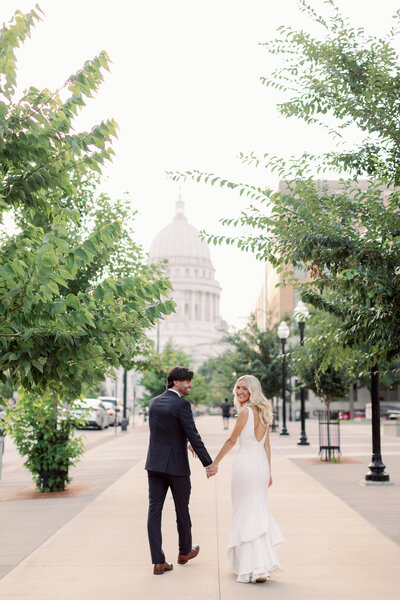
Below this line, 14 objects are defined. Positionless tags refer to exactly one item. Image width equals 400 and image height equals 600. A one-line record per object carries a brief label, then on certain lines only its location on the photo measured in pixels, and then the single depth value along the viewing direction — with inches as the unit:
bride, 261.3
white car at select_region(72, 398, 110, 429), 1475.6
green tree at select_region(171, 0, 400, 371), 329.1
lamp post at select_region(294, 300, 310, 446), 1002.5
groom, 274.8
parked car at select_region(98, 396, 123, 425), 1889.0
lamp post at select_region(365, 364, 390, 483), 569.9
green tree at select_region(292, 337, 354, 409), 947.3
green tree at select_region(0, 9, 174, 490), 194.2
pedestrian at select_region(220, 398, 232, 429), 1577.3
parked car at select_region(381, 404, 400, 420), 2551.7
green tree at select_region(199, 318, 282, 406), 1421.0
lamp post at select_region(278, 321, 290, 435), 1222.9
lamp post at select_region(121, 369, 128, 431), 1483.8
